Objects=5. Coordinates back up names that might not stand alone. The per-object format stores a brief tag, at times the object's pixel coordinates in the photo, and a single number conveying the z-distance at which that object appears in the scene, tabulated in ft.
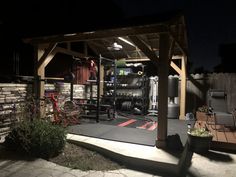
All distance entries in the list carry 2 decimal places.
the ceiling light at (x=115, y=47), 23.41
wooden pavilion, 14.57
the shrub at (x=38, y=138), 13.34
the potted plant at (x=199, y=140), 14.47
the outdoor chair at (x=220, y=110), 18.99
